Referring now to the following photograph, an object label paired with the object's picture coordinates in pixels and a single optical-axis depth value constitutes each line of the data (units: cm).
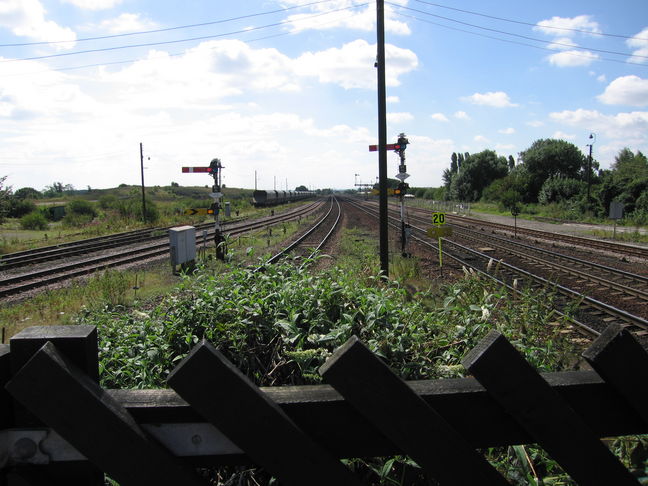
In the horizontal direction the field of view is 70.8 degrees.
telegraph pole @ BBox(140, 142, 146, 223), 4427
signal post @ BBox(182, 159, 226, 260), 1554
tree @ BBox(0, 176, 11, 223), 2675
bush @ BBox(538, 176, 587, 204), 4575
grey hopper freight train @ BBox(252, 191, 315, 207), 6044
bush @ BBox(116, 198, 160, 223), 3897
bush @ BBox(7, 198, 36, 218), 4453
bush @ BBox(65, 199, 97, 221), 4316
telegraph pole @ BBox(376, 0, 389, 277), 1164
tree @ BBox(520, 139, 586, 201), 6612
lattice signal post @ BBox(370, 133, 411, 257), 1478
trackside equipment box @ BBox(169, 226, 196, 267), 1349
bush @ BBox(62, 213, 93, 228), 3675
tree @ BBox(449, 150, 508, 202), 7600
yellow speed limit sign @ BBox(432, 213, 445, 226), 1447
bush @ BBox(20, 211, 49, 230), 3569
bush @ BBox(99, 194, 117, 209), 4900
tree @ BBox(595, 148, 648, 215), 3300
